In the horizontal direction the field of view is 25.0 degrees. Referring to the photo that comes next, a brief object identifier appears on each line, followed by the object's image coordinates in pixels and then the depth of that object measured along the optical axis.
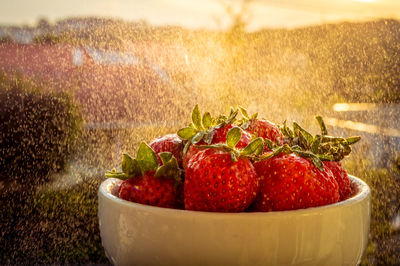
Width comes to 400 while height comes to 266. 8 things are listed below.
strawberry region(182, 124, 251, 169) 0.44
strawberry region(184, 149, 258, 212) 0.41
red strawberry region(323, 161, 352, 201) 0.45
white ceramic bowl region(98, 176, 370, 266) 0.39
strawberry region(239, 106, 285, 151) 0.47
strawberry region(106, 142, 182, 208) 0.42
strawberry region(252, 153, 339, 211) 0.42
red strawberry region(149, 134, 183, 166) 0.45
